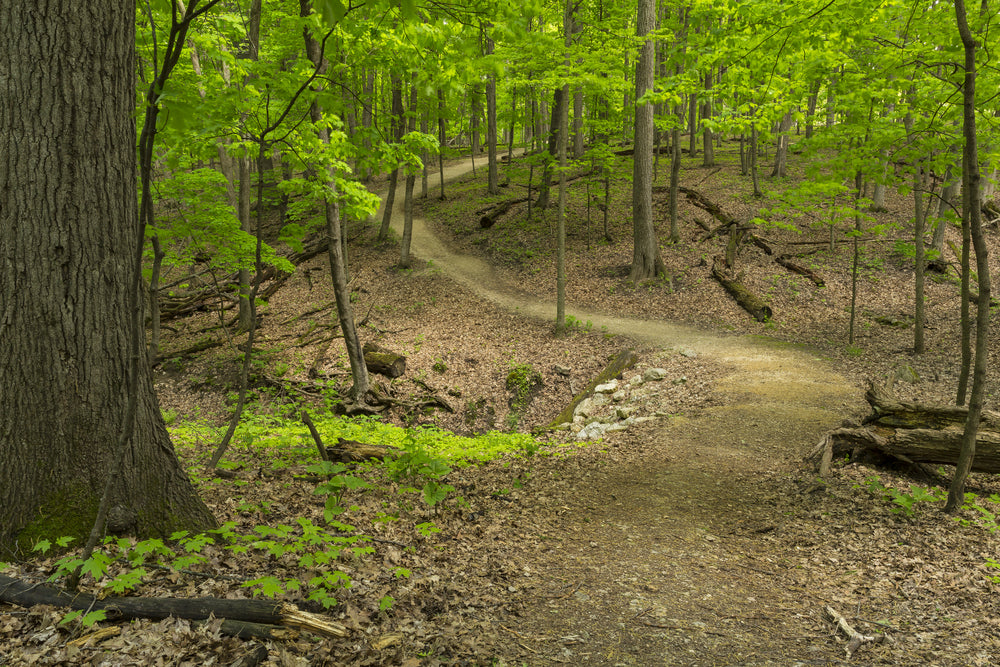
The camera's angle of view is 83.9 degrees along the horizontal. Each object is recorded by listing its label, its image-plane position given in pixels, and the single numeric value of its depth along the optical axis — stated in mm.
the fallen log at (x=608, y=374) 10430
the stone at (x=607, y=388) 10424
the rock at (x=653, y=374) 10609
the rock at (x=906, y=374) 9412
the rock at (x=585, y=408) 9797
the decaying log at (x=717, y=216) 18000
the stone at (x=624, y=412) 9047
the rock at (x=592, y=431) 8172
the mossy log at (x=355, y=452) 6016
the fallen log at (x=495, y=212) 22578
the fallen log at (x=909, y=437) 5516
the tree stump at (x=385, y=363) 12516
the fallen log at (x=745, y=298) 14312
